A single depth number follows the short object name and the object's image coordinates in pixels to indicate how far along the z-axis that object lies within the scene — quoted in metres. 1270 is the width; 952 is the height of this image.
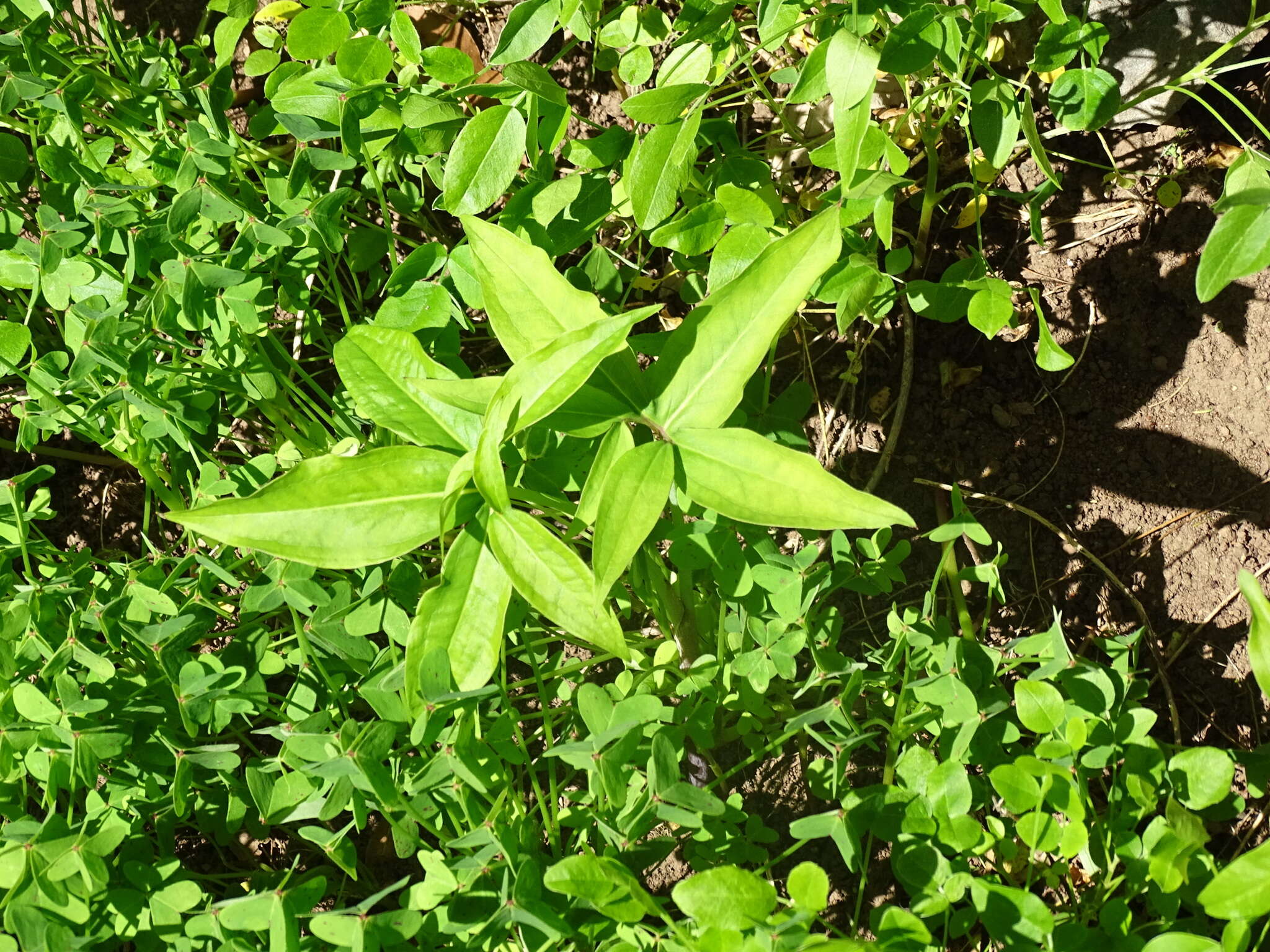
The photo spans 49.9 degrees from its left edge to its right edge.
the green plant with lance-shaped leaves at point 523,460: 0.50
